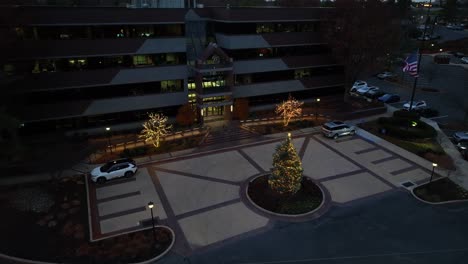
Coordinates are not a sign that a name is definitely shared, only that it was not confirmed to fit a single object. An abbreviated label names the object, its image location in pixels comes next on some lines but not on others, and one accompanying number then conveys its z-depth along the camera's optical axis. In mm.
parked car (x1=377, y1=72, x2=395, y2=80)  68312
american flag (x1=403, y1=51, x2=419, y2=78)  37209
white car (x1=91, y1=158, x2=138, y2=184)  29422
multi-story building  33812
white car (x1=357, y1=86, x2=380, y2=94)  57375
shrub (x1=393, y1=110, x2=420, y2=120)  43656
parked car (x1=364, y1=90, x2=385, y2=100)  56431
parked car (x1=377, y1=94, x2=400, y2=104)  54031
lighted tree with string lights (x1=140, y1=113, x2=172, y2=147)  35344
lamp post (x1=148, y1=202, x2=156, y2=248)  21862
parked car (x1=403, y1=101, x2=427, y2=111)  49094
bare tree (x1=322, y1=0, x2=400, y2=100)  43531
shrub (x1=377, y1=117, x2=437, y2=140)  39312
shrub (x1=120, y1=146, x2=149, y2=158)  34569
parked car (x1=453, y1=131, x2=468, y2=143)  38406
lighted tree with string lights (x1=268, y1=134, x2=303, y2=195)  25438
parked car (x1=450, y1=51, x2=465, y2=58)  82188
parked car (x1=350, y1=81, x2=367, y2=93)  60156
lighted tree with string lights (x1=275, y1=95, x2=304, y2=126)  41844
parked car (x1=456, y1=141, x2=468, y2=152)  36062
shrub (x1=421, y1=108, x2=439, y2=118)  48031
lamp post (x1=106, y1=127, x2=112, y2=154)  35397
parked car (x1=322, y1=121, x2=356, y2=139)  39500
